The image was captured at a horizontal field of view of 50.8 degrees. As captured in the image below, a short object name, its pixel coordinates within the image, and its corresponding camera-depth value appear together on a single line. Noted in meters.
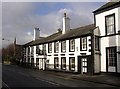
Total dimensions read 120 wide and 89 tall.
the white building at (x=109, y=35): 13.63
